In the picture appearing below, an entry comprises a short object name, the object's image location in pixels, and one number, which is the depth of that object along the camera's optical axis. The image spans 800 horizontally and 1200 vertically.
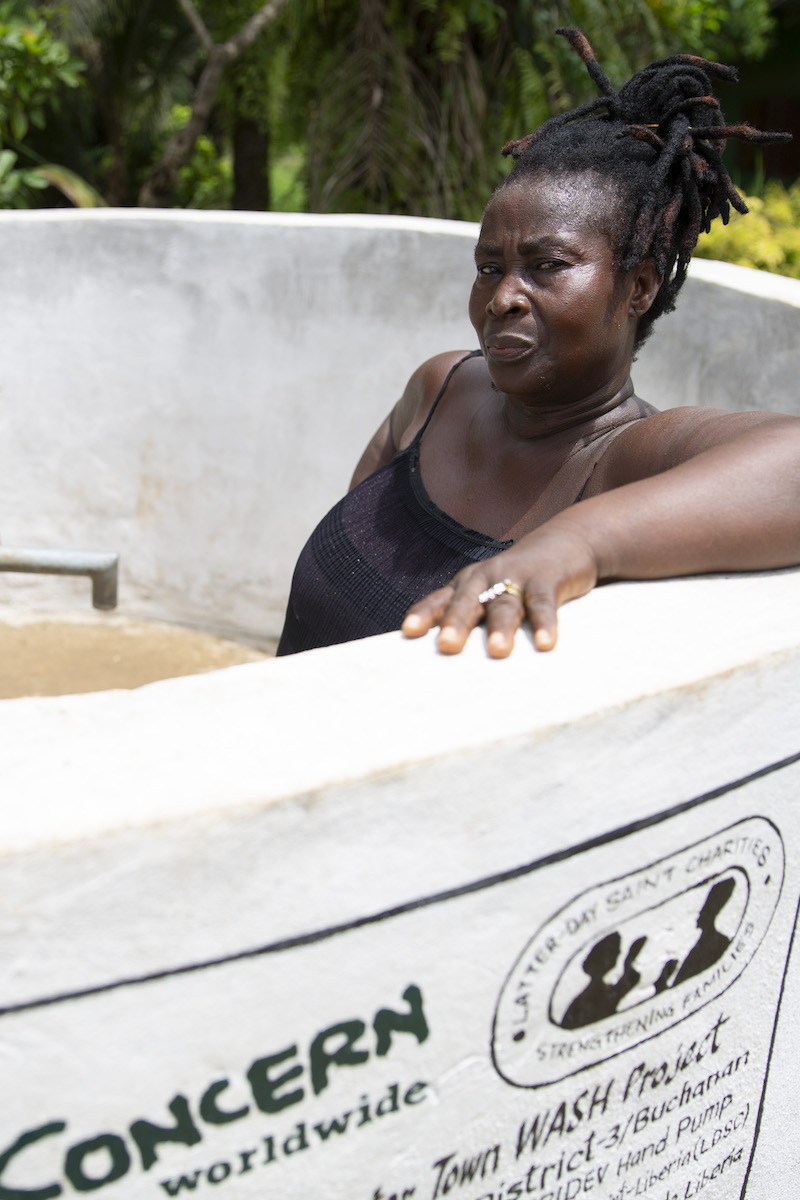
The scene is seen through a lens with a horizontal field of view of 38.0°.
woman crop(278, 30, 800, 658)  1.47
